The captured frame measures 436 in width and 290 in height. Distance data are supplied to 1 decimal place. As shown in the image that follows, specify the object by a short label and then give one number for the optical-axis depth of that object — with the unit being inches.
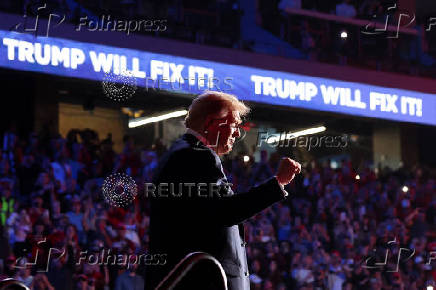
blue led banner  412.5
